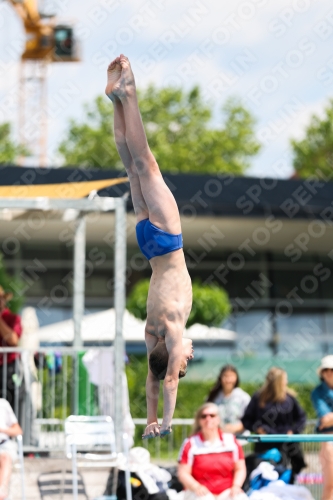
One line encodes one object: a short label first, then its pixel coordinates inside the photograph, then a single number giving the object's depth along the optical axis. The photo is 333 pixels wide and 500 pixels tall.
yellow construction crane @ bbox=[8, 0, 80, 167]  78.50
